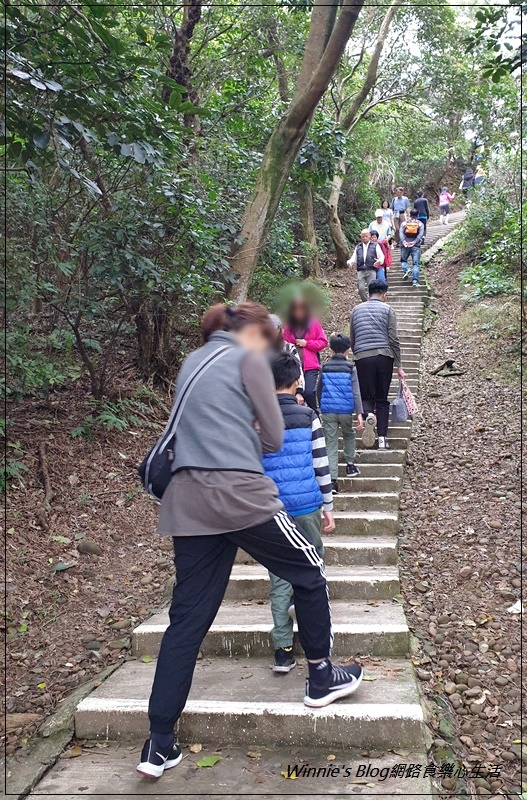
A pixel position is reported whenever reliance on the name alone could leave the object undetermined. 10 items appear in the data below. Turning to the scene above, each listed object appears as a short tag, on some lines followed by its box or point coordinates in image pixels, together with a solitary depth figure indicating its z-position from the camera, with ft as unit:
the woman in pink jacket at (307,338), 18.86
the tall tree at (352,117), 50.75
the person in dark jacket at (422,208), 55.77
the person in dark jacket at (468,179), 82.40
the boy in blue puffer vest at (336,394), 18.51
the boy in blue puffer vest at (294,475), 10.69
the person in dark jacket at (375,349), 20.65
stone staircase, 9.53
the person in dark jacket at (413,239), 44.73
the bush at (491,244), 33.42
